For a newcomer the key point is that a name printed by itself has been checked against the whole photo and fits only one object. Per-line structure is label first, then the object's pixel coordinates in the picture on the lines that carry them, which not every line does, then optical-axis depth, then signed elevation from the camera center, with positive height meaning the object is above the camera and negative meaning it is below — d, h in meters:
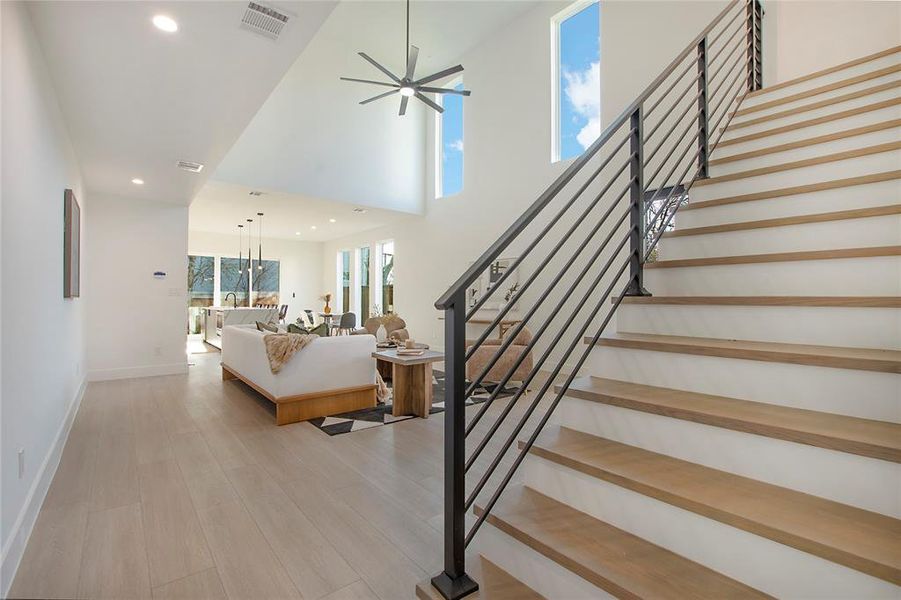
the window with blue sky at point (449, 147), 8.24 +3.11
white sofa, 3.70 -0.73
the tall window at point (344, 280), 12.05 +0.58
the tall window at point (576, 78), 5.82 +3.24
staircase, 1.09 -0.36
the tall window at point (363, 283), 11.13 +0.46
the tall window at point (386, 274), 10.08 +0.65
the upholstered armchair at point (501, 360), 5.07 -0.72
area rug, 3.58 -1.09
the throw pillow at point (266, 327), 4.73 -0.32
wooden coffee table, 3.95 -0.80
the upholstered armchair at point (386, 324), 6.26 -0.37
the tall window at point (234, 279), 11.53 +0.56
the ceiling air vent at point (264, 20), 2.08 +1.45
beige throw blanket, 3.62 -0.41
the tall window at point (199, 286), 11.12 +0.36
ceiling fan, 4.49 +2.41
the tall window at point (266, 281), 11.82 +0.52
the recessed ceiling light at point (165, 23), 2.14 +1.44
